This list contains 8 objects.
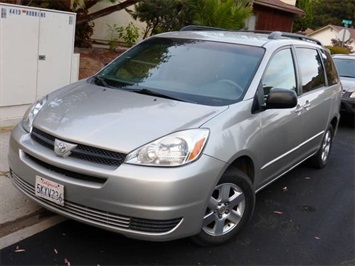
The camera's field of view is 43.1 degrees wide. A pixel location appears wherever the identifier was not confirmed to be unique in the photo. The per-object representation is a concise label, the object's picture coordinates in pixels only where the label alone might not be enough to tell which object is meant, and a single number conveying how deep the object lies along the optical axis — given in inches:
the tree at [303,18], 1330.0
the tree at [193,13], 413.7
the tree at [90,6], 405.1
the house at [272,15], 866.8
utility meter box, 236.2
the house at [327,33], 2334.3
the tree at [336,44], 1203.8
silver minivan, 119.6
